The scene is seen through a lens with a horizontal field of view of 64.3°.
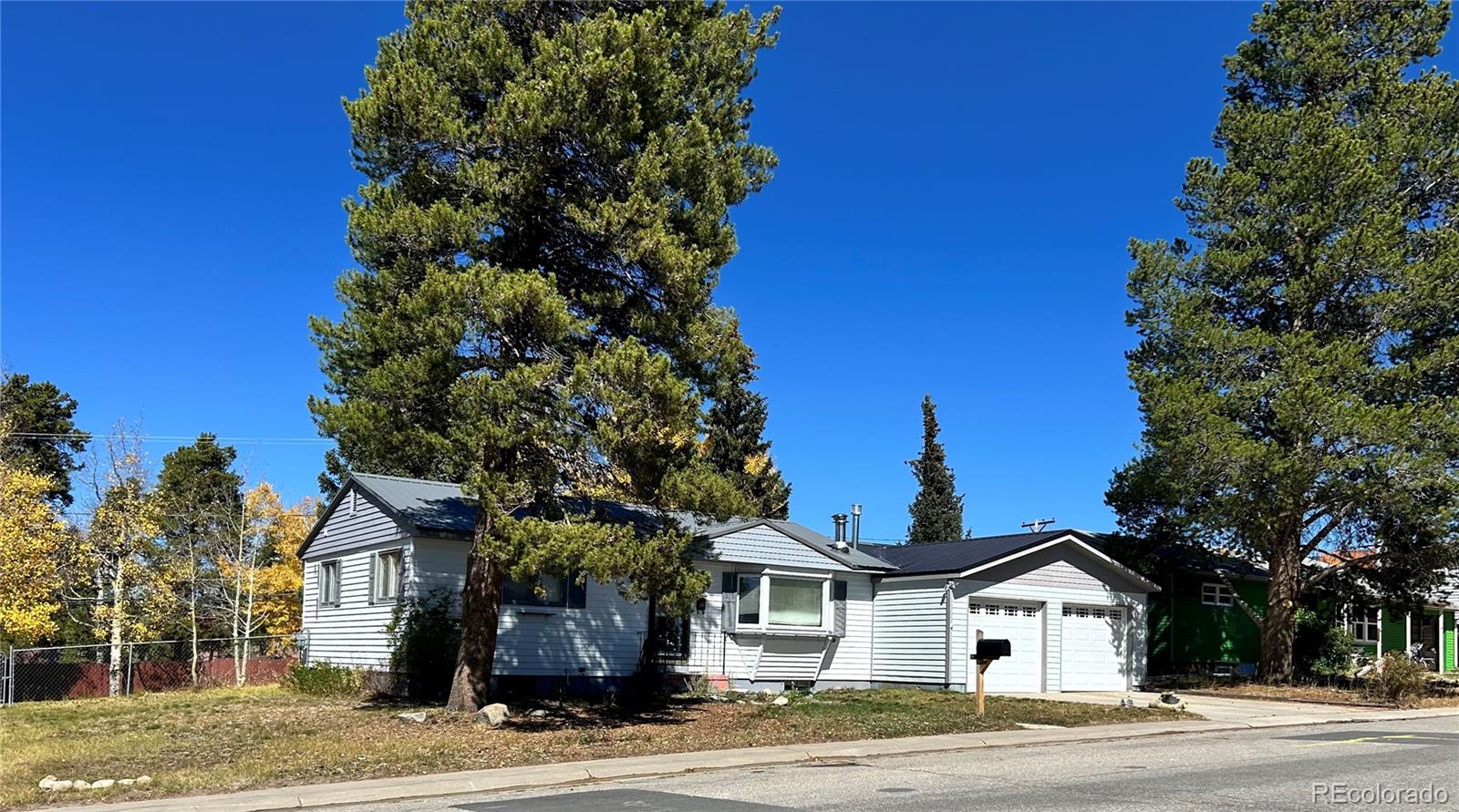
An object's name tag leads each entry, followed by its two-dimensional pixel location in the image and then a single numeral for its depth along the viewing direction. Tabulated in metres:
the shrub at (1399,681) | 24.66
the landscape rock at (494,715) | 17.75
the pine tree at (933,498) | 51.50
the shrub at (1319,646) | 32.44
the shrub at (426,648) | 22.20
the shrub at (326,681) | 23.80
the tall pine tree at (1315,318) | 26.36
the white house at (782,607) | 23.70
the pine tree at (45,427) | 42.94
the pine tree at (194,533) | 36.72
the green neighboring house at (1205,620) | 34.12
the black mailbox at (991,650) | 20.20
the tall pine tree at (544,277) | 16.36
